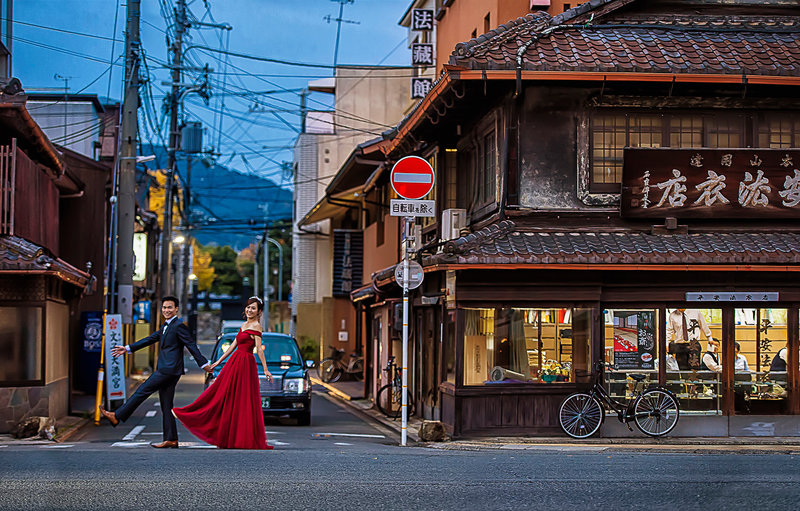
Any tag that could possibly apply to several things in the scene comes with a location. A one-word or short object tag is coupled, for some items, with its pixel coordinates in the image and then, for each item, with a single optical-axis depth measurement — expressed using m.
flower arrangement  17.73
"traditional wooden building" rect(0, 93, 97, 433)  17.64
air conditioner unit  20.59
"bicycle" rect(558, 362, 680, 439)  17.12
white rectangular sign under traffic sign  16.09
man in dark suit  13.27
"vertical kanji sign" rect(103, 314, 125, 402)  23.20
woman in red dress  13.27
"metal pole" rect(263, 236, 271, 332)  67.88
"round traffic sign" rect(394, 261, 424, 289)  16.41
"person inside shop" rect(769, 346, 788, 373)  17.94
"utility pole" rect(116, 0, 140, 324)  24.33
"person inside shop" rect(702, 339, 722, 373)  17.92
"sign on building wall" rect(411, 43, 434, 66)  34.09
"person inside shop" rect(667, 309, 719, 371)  17.88
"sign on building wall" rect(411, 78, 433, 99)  34.56
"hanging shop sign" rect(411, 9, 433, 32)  34.06
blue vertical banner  28.97
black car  20.62
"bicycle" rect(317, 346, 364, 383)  37.41
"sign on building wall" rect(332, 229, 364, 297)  38.31
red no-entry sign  16.34
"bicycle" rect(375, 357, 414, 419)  23.52
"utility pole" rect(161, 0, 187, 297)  36.88
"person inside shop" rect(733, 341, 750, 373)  17.95
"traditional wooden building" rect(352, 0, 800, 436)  17.34
